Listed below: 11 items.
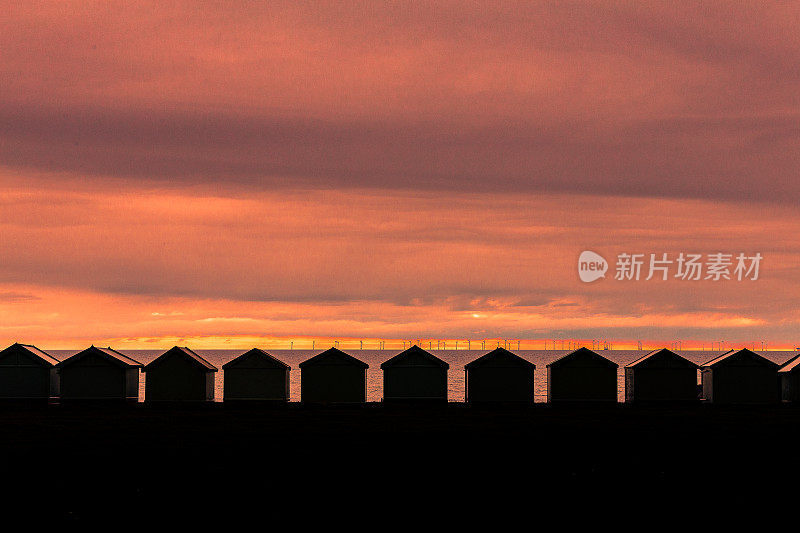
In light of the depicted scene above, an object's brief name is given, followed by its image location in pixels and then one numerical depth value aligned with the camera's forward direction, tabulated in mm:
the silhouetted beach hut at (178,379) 97562
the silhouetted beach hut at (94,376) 98250
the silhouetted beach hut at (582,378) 96875
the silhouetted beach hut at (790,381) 100750
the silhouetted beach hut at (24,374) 99062
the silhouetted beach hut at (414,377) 95938
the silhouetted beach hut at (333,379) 96438
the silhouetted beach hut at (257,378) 98250
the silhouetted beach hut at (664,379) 97750
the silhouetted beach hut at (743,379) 99125
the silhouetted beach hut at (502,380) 96750
